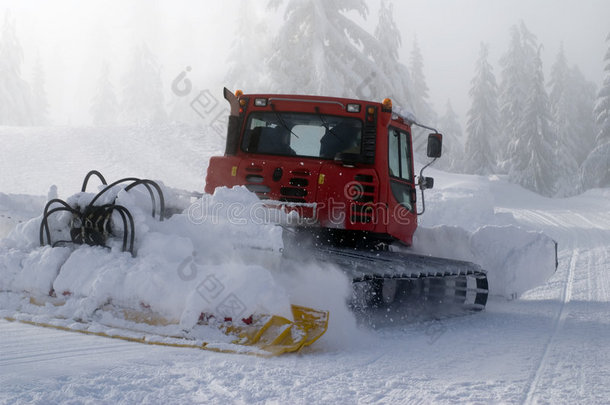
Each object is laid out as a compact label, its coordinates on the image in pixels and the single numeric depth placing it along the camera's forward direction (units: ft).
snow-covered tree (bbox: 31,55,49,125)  209.67
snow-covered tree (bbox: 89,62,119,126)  203.10
